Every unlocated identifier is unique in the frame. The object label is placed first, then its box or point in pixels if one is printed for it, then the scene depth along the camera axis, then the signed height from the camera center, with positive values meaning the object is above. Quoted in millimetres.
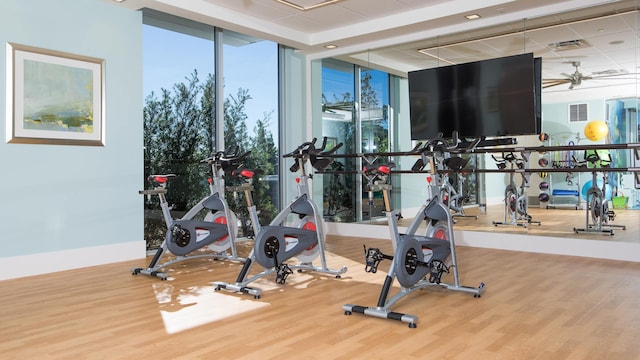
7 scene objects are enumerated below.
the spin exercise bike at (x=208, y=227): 4508 -380
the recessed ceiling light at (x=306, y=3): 5727 +2055
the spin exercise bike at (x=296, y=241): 3914 -453
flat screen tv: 5398 +949
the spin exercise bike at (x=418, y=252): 3187 -458
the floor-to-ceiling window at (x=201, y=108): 5723 +961
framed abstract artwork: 4543 +847
